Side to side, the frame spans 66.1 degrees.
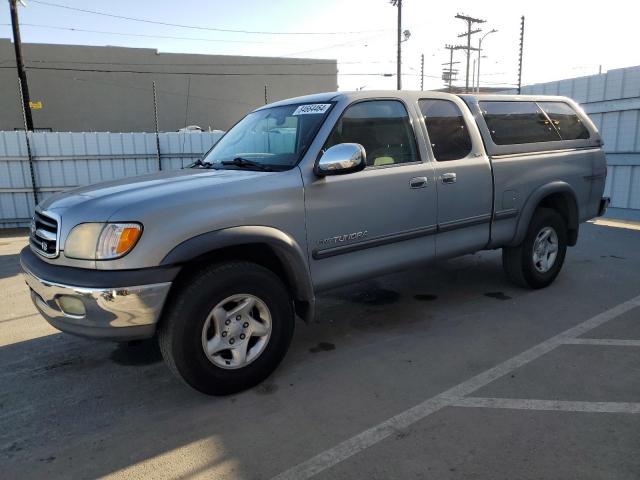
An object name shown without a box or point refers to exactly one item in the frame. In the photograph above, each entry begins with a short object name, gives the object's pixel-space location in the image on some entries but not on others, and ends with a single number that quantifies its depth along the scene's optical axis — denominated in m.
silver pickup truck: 2.83
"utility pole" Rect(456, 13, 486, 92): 43.94
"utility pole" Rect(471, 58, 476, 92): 47.42
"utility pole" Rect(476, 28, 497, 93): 41.49
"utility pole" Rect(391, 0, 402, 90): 27.97
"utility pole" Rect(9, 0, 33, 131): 17.28
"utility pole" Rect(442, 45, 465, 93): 52.59
